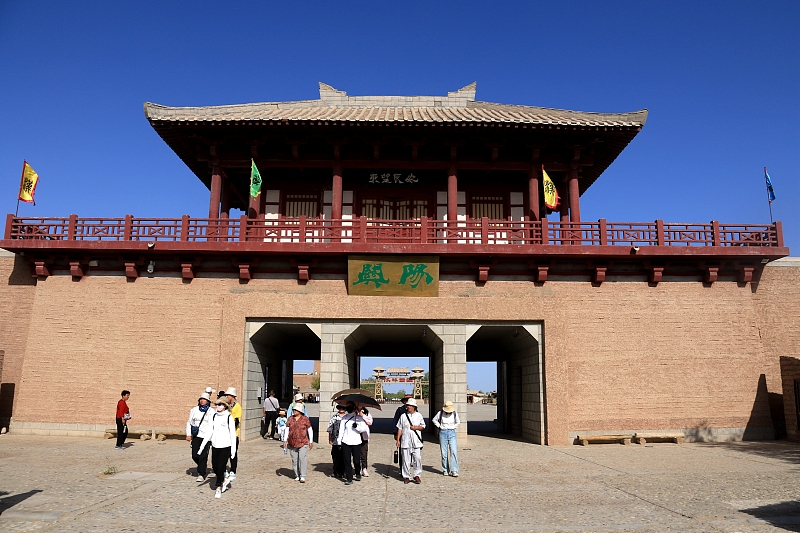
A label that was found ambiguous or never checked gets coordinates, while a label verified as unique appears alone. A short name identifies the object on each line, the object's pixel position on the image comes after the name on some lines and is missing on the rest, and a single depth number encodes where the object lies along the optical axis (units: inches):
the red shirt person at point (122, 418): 569.9
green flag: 713.6
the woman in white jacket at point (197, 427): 429.5
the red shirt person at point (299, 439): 421.4
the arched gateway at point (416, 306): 673.0
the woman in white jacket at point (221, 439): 374.4
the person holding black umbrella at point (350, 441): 424.8
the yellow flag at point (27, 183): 724.7
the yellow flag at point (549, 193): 729.0
